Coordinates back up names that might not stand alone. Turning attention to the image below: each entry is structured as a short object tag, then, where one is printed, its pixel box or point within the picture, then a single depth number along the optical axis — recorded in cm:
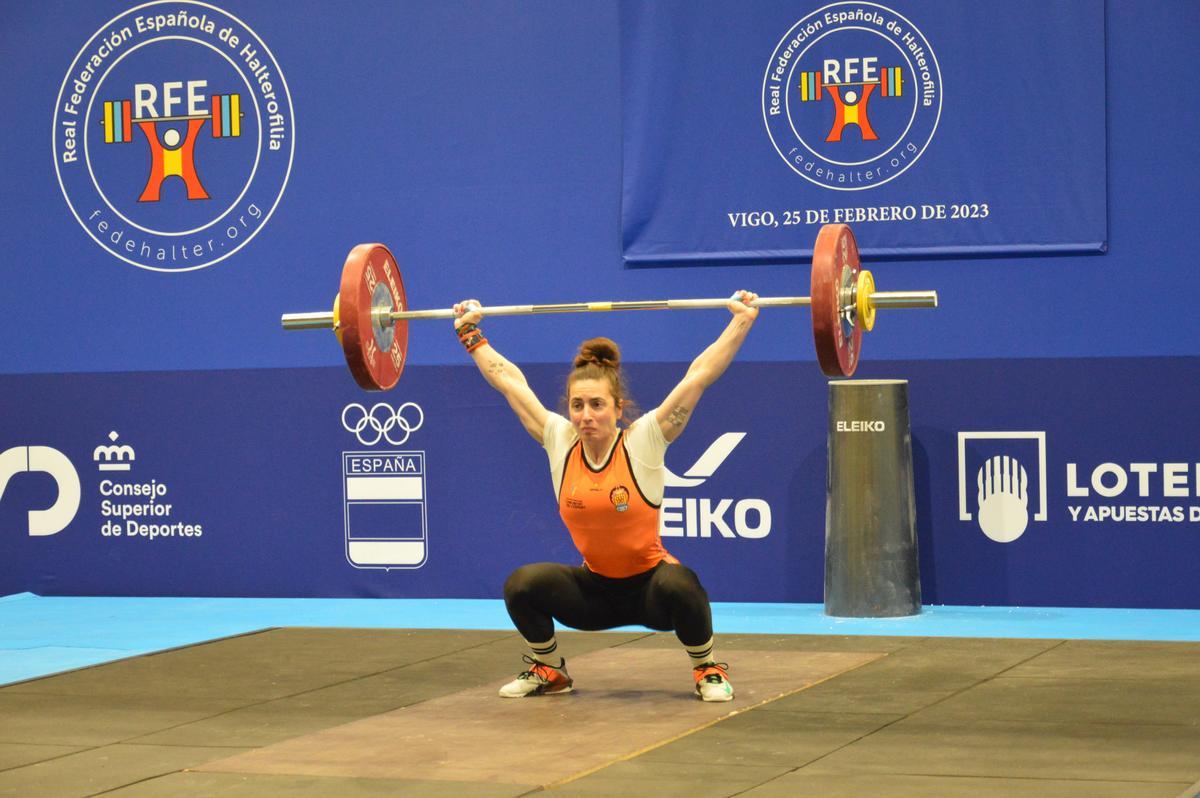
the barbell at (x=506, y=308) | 821
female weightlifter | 819
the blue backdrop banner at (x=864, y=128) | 1149
